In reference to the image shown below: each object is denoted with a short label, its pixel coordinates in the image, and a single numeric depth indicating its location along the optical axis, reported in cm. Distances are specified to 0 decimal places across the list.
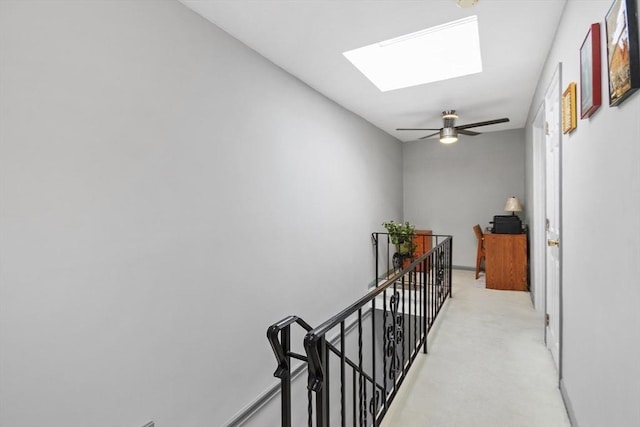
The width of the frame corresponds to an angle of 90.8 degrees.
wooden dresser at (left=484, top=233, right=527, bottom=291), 452
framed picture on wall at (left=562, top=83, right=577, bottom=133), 172
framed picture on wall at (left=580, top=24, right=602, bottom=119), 128
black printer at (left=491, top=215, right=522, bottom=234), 466
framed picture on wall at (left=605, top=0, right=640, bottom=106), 92
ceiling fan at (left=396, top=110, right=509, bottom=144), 423
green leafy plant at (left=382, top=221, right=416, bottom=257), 449
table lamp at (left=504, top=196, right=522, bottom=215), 503
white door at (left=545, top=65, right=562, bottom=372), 221
